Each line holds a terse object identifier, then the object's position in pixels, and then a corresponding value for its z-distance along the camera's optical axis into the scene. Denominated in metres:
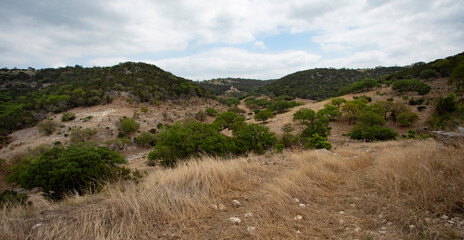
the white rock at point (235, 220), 2.66
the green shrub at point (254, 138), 17.06
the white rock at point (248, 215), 2.78
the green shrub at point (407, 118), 24.23
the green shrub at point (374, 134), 20.58
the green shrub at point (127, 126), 31.27
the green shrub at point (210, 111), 49.69
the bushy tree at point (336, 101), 36.84
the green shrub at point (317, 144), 13.07
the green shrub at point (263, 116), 39.19
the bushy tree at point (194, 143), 14.01
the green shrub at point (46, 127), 30.03
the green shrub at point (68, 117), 33.97
